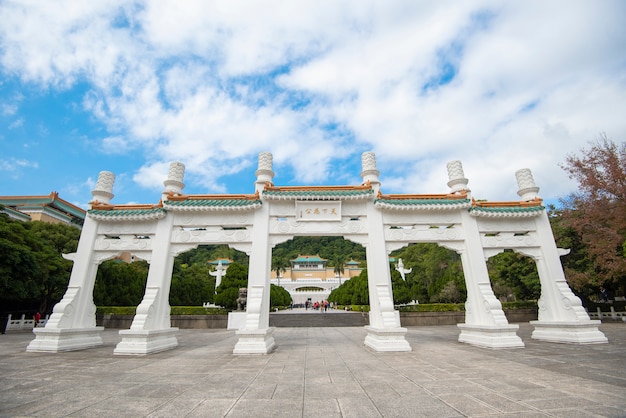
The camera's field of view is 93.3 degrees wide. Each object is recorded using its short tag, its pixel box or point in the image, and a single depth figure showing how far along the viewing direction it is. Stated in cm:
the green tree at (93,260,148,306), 1769
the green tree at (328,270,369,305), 2301
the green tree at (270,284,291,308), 2682
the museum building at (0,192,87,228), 2614
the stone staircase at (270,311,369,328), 1757
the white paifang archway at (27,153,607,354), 771
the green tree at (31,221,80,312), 1384
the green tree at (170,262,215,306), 2123
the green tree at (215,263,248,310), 1817
